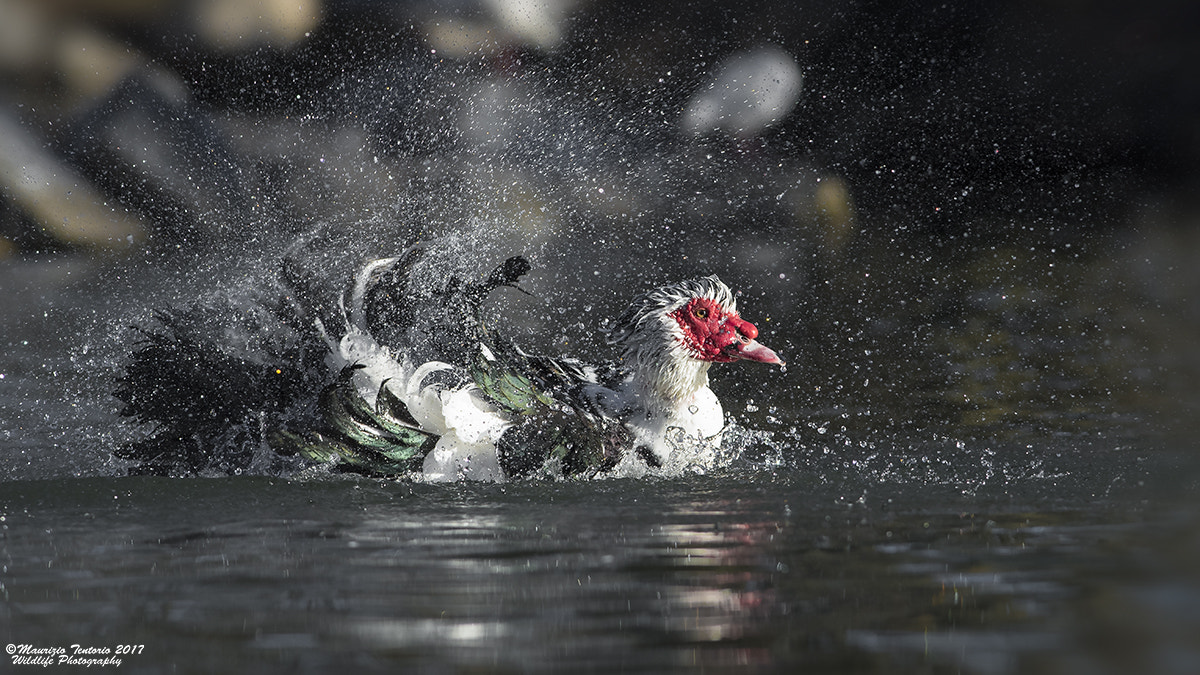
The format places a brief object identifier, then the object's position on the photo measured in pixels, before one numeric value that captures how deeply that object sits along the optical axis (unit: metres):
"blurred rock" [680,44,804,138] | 20.34
